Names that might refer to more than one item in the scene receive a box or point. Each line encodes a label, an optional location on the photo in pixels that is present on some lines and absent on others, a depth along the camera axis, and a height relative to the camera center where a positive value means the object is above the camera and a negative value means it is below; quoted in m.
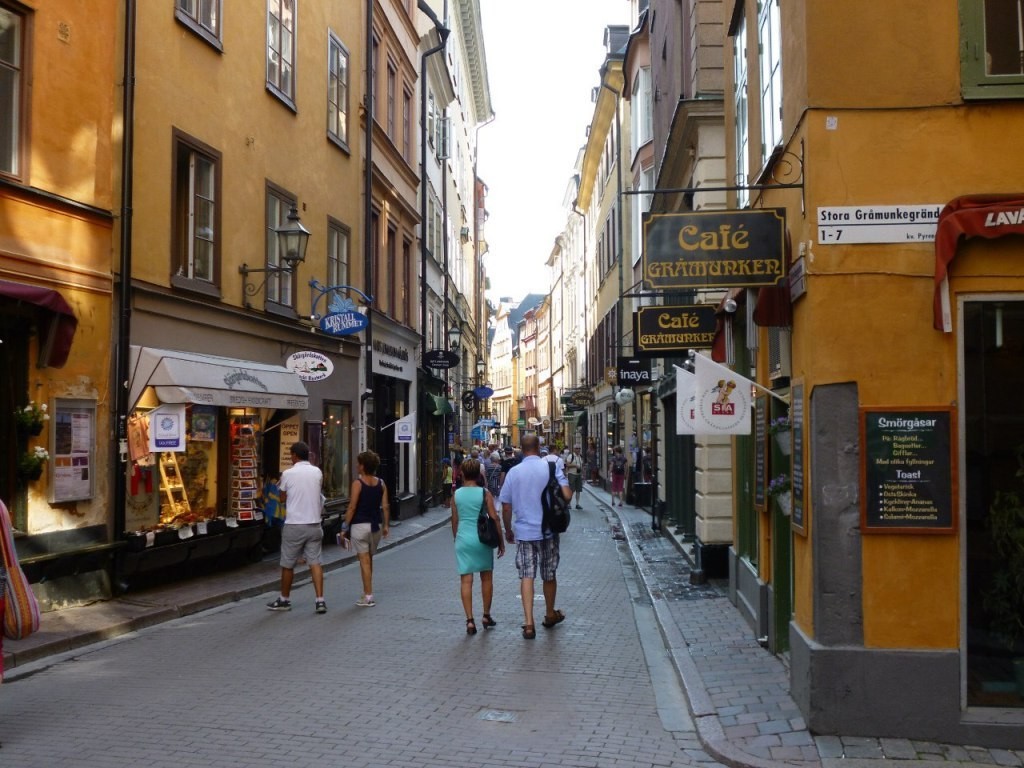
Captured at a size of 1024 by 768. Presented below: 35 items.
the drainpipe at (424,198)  29.58 +6.16
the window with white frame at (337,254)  20.80 +3.34
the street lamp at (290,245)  16.02 +2.66
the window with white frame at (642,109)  26.50 +7.90
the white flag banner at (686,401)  8.60 +0.22
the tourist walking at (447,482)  32.62 -1.61
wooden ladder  13.91 -0.73
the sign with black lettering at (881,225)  6.78 +1.26
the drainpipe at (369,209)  22.77 +4.56
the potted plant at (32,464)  10.85 -0.36
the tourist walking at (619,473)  32.66 -1.31
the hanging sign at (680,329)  13.39 +1.21
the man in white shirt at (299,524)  12.16 -1.06
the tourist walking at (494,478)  32.88 -1.48
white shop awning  12.79 +0.59
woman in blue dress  10.90 -1.10
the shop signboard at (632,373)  23.53 +1.19
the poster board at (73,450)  11.45 -0.24
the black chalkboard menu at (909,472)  6.64 -0.26
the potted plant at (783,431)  8.14 -0.02
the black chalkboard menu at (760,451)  9.35 -0.19
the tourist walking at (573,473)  29.75 -1.20
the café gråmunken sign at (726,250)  7.59 +1.24
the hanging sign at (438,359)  29.88 +1.87
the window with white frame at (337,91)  20.72 +6.47
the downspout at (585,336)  49.53 +4.22
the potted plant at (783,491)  7.96 -0.46
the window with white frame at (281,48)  17.75 +6.23
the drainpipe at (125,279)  12.47 +1.69
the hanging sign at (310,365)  17.44 +0.99
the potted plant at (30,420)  10.86 +0.07
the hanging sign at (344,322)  18.25 +1.74
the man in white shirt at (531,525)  10.83 -0.95
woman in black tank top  12.50 -1.01
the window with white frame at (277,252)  17.56 +2.82
